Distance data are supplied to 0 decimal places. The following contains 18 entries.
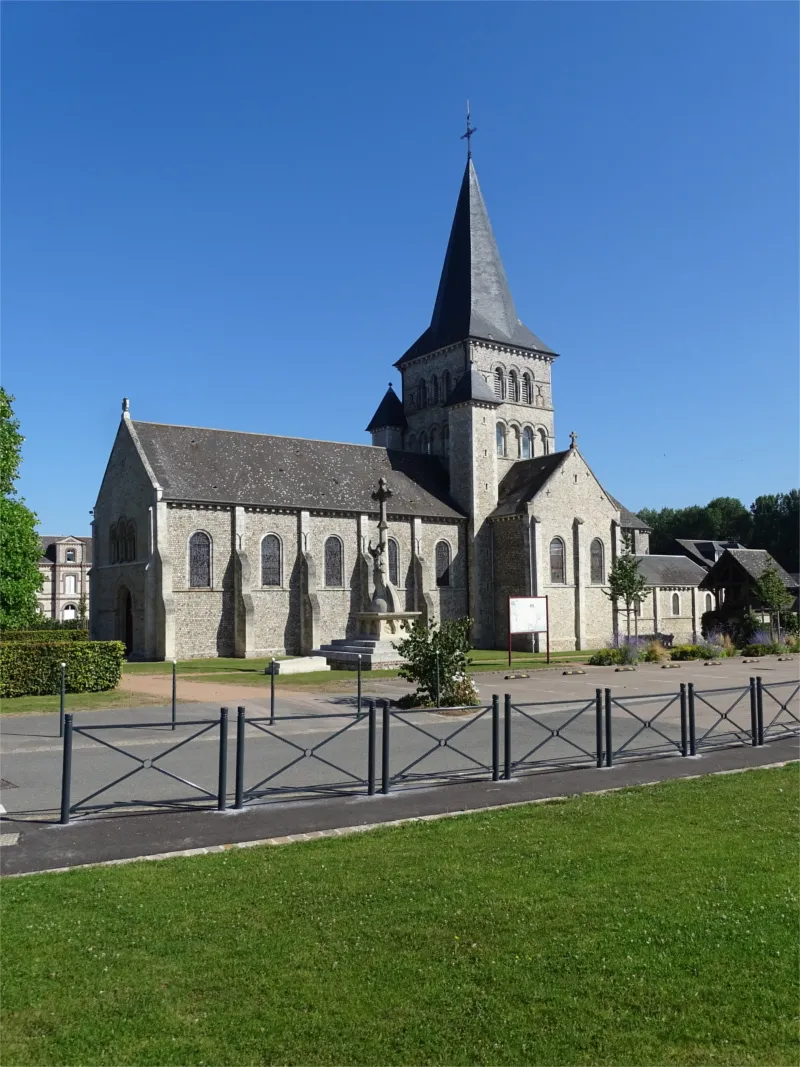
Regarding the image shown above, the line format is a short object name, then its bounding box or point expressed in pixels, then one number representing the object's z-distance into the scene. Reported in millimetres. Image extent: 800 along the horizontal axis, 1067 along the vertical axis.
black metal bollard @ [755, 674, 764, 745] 12829
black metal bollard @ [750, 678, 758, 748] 12742
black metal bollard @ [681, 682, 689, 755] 11852
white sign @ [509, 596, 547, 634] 24828
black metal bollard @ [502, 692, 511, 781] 10223
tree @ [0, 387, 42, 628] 30953
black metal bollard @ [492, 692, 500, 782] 10148
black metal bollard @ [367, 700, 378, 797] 9289
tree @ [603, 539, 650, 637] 37750
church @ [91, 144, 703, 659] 34062
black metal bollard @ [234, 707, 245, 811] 8656
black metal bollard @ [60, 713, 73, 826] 8133
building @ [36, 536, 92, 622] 69750
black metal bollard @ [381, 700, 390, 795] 9367
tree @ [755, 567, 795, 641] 37531
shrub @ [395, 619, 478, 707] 17594
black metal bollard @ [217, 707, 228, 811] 8688
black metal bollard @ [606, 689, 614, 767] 10969
